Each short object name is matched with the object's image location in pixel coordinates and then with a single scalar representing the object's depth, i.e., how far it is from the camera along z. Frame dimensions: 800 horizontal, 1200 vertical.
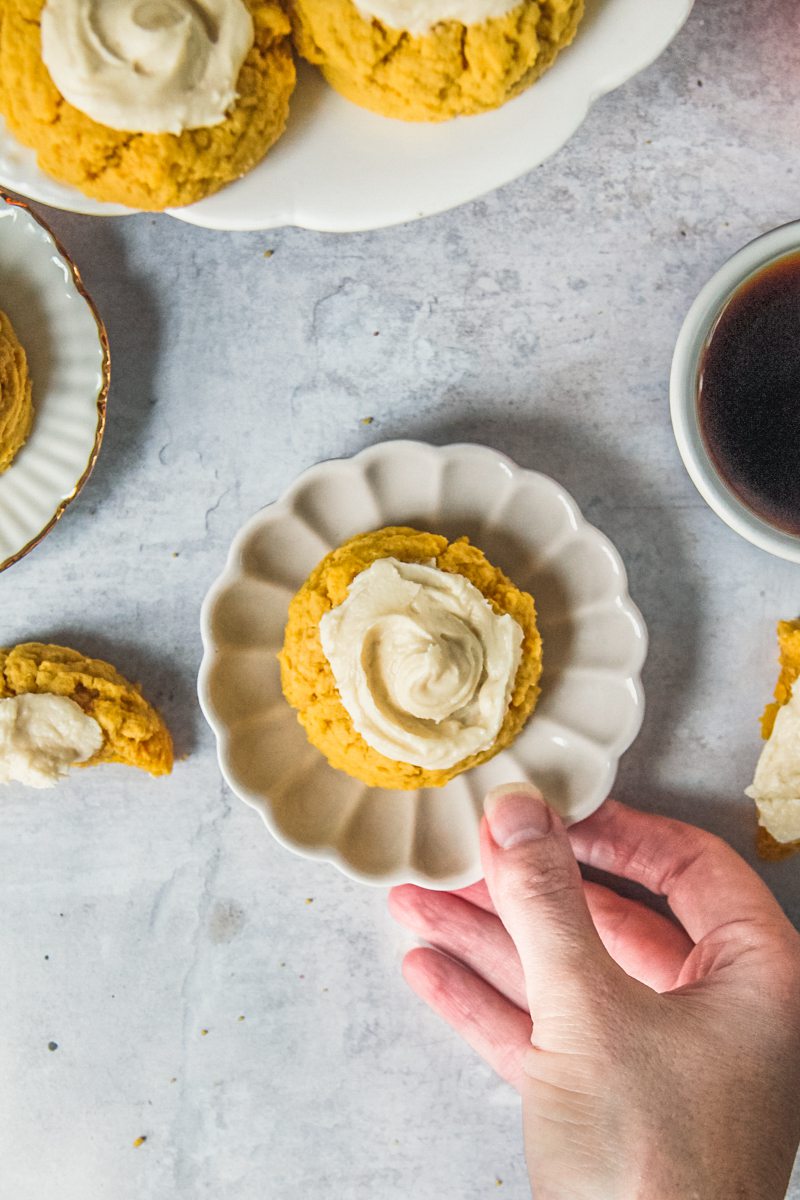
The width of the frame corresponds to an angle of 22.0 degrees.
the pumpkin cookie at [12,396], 0.54
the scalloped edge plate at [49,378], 0.55
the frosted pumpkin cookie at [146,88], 0.46
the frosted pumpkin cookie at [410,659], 0.54
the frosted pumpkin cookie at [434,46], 0.46
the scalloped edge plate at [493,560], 0.56
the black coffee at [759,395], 0.55
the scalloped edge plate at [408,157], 0.47
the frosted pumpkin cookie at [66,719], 0.57
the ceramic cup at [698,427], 0.55
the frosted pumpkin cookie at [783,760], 0.57
